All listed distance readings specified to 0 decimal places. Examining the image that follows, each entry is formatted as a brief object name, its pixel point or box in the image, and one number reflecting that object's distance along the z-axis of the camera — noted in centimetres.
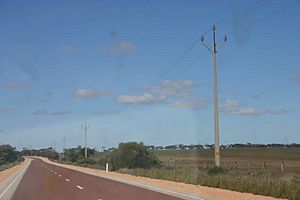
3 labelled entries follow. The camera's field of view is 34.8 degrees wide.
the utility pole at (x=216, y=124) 3516
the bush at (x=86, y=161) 10120
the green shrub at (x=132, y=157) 6762
